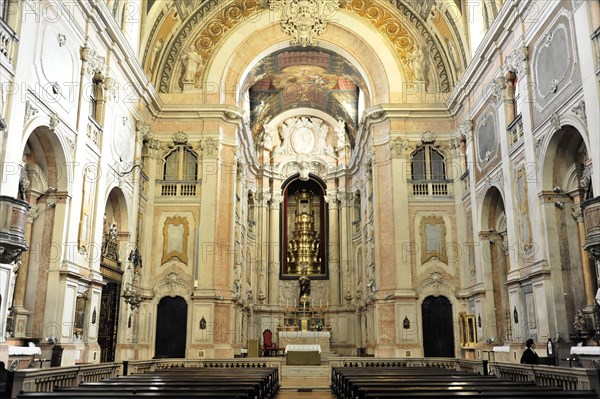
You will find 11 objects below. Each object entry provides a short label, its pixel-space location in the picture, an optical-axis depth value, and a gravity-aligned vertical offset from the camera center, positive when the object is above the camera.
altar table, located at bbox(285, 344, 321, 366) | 18.94 -0.55
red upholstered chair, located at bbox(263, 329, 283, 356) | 25.89 -0.25
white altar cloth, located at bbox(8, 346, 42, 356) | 10.84 -0.21
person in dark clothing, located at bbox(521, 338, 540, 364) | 11.73 -0.32
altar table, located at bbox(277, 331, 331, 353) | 22.72 +0.10
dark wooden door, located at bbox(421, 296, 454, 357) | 19.89 +0.43
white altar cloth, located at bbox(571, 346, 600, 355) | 10.77 -0.19
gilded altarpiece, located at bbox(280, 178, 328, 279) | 31.05 +5.85
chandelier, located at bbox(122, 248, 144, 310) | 17.02 +1.62
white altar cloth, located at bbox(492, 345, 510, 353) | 14.74 -0.22
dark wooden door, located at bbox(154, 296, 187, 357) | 19.69 +0.41
